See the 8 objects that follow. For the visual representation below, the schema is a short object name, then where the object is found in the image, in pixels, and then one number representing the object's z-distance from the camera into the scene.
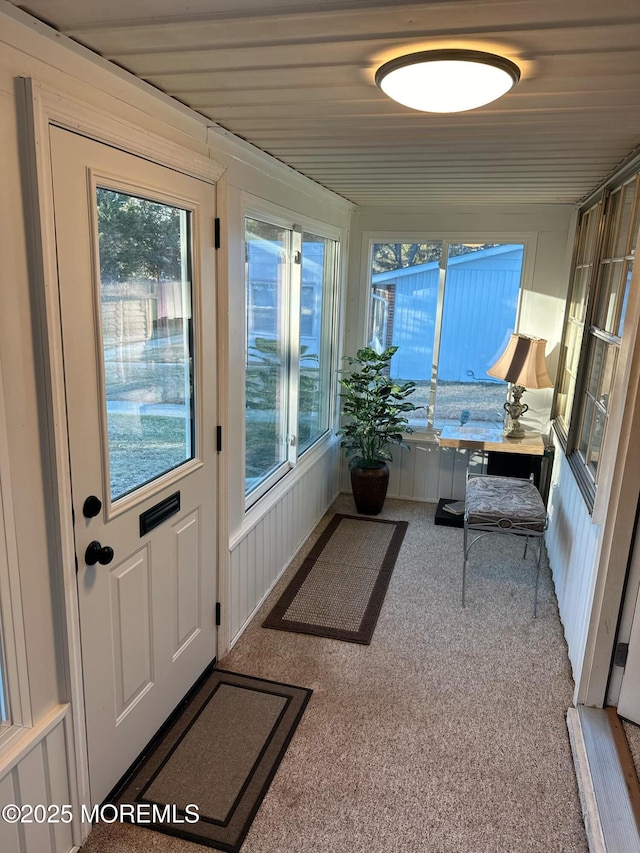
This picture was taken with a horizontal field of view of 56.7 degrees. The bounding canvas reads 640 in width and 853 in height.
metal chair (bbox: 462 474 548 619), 3.22
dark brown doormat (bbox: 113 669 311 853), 1.92
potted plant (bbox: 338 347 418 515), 4.36
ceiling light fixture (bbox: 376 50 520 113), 1.44
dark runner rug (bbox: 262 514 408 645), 3.04
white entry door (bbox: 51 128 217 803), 1.64
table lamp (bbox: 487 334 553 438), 3.97
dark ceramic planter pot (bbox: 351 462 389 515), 4.42
